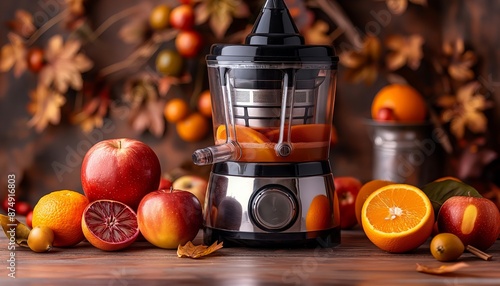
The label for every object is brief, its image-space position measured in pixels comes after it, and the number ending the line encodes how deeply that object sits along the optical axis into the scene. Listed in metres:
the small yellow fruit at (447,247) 1.23
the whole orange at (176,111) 2.69
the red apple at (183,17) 2.65
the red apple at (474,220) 1.29
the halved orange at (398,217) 1.27
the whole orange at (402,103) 2.51
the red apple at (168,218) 1.29
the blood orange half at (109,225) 1.30
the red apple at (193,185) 1.67
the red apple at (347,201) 1.52
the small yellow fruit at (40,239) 1.29
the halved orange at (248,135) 1.31
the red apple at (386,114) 2.47
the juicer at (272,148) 1.29
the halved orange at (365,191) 1.44
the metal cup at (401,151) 2.46
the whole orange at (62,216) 1.32
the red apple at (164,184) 1.57
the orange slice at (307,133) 1.31
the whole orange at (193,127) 2.71
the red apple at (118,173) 1.36
